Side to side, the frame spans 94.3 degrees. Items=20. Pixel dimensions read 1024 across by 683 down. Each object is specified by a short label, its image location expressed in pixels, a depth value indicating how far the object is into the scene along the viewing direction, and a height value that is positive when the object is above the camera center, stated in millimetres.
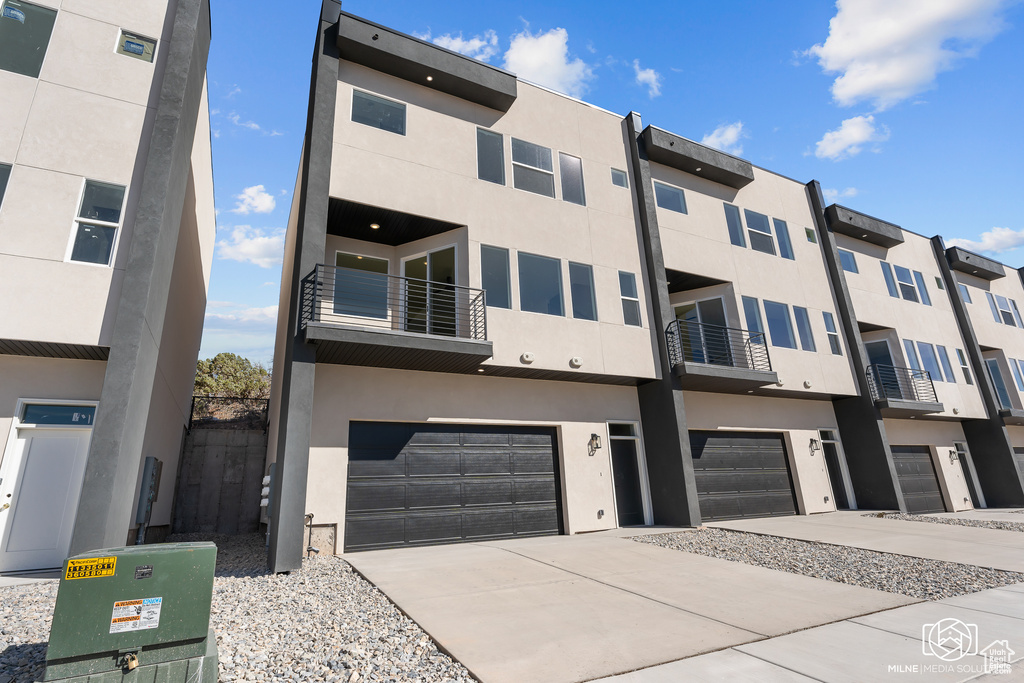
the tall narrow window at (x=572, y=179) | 12633 +7611
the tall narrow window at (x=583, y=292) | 11633 +4300
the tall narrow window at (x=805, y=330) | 15281 +4105
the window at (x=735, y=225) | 15203 +7473
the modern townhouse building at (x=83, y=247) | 7055 +3788
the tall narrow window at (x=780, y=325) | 14680 +4135
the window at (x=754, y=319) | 14125 +4203
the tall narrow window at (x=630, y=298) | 12359 +4323
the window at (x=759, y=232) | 15591 +7370
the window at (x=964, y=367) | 19331 +3422
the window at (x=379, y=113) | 10438 +7967
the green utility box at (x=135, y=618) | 3090 -810
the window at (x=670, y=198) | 14316 +7922
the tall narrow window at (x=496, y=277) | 10625 +4360
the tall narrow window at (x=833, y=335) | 15859 +4049
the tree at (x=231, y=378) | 22172 +5324
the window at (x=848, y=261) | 17803 +7218
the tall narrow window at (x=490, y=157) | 11602 +7640
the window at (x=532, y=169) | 12055 +7570
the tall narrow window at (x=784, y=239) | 16141 +7365
